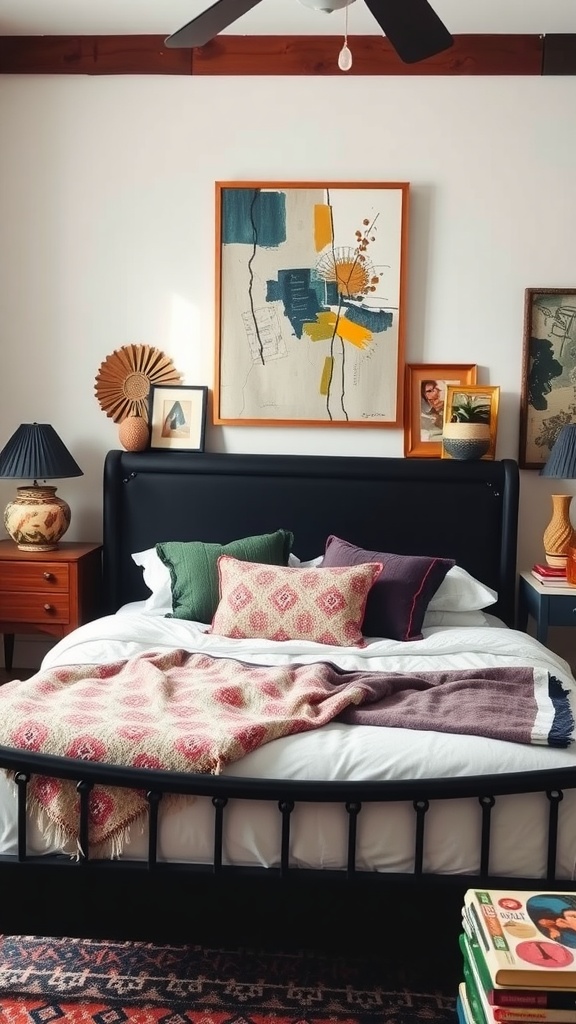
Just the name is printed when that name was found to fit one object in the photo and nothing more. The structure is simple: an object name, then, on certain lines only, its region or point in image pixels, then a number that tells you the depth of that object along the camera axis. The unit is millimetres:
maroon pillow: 3240
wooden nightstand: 3738
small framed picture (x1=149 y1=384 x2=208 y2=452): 4039
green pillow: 3395
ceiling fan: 2143
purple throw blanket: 2211
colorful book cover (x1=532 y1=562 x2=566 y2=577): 3652
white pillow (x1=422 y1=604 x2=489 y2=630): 3467
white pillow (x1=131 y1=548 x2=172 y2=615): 3574
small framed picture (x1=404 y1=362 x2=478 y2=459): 3973
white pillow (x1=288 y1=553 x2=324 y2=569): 3699
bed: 1997
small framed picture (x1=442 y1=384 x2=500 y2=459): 3848
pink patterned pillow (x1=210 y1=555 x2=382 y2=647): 3125
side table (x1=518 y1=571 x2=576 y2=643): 3533
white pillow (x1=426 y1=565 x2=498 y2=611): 3492
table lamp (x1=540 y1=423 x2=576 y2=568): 3650
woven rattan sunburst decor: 4059
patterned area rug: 2092
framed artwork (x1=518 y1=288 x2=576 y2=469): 3910
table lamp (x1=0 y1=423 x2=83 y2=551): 3771
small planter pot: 3799
